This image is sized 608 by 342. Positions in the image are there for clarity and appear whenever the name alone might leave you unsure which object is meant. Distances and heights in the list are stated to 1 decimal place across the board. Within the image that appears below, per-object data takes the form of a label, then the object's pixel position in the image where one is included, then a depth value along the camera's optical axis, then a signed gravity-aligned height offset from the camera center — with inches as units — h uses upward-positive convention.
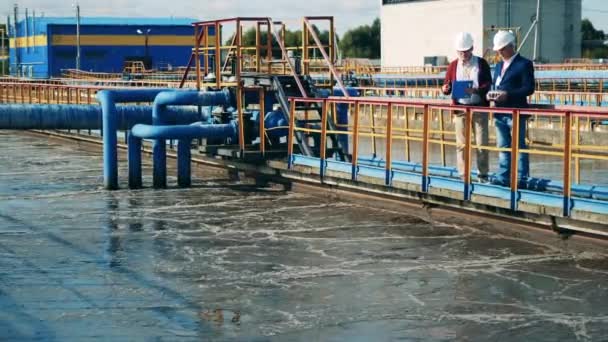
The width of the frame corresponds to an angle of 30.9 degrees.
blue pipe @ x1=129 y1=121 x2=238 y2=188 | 630.5 -37.5
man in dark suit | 455.8 -7.7
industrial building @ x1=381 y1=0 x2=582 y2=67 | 2518.5 +108.3
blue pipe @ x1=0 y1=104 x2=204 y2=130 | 663.1 -26.6
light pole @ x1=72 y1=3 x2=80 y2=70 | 2290.1 +71.3
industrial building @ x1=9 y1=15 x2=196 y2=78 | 2615.7 +70.3
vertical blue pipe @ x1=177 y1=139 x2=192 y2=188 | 666.2 -57.4
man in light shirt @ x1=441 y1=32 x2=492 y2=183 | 477.7 -7.5
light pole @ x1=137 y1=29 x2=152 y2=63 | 2615.7 +81.2
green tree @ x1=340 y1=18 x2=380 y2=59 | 4416.8 +118.8
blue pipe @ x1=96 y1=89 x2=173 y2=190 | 636.1 -28.6
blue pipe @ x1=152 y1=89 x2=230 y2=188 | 649.2 -18.3
